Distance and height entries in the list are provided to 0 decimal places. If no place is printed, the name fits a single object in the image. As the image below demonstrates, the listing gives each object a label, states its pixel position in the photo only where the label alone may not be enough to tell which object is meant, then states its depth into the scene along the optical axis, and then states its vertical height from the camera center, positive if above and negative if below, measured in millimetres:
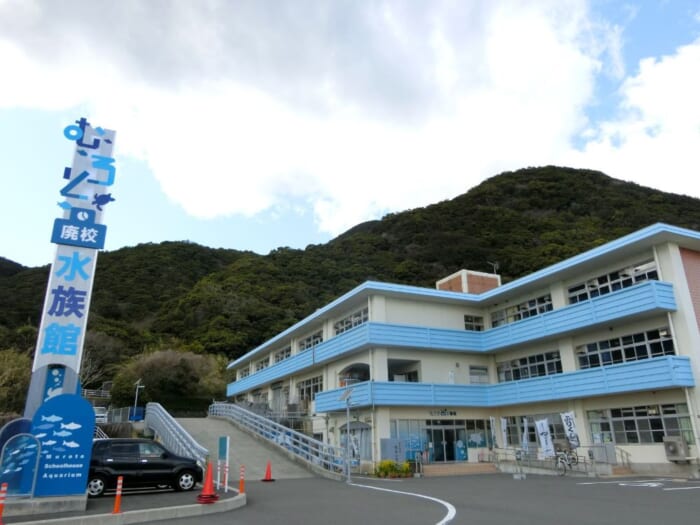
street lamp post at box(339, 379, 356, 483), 18000 -605
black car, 13547 -552
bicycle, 21281 -942
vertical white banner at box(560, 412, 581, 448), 21828 +278
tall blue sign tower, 10211 +1956
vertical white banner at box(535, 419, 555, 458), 22709 -63
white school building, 19641 +3472
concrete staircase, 22938 -1319
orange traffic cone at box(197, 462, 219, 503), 10945 -980
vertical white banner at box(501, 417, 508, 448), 26797 +310
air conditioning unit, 18188 -505
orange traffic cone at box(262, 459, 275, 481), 18375 -1085
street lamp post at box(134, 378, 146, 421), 43562 +4336
